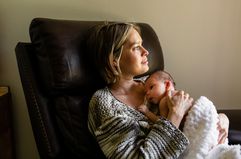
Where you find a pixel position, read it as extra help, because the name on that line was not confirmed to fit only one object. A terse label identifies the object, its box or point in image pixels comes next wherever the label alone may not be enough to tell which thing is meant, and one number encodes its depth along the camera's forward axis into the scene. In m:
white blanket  1.24
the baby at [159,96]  1.39
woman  1.23
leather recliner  1.38
